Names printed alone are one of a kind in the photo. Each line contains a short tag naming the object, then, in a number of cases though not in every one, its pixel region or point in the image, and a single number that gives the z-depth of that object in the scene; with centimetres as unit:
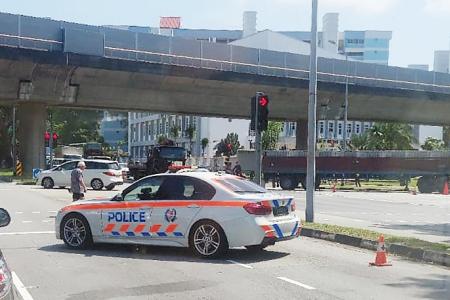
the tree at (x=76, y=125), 10059
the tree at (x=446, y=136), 9956
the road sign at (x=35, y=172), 4089
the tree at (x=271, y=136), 7275
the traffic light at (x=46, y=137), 4281
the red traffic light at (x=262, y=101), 1777
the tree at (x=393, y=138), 7751
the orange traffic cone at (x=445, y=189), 3867
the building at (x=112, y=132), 16892
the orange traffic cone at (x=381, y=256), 1045
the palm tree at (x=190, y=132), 8844
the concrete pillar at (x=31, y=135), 4572
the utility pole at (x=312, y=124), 1606
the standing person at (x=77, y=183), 1741
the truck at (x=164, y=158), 3728
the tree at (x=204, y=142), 9028
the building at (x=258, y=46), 9606
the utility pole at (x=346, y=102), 4866
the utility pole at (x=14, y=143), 5393
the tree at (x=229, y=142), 8075
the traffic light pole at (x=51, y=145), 4256
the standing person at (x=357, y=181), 4150
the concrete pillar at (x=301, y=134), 5703
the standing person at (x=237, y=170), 3447
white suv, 3180
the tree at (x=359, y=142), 8412
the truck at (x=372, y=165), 4031
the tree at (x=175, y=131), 9369
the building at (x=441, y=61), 10989
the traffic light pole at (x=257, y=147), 1717
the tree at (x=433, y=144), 9350
